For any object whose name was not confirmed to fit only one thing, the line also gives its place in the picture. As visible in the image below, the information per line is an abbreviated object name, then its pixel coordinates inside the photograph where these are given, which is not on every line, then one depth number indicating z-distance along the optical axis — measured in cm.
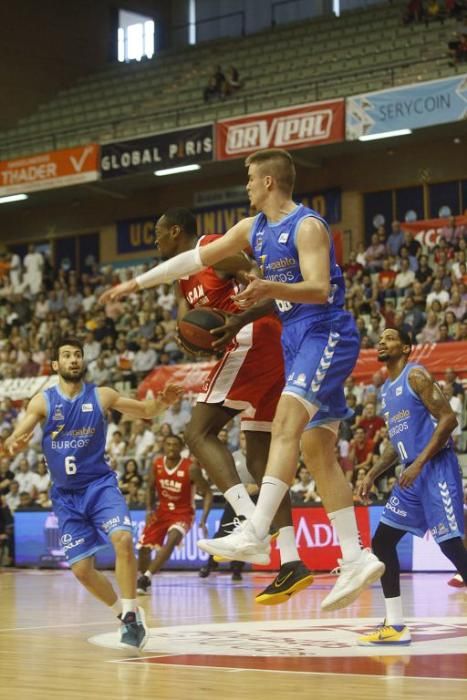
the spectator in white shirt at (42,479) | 1973
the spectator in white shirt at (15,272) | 2894
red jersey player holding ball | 689
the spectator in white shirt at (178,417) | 1939
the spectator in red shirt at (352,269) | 2156
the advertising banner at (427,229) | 2177
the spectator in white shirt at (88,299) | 2580
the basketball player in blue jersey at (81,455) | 775
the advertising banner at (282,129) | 2269
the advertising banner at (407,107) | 2105
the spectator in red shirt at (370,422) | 1602
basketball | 629
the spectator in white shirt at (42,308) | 2677
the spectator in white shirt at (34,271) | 2859
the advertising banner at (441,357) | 1684
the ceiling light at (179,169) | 2534
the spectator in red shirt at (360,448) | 1578
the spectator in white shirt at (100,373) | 2222
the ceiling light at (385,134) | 2217
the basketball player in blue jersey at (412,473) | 770
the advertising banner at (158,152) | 2472
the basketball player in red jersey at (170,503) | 1422
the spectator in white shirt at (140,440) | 1920
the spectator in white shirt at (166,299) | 2381
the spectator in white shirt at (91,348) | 2350
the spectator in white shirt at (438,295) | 1897
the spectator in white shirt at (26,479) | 1987
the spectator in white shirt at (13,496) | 1997
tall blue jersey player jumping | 590
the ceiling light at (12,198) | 2853
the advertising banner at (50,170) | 2664
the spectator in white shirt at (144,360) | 2183
